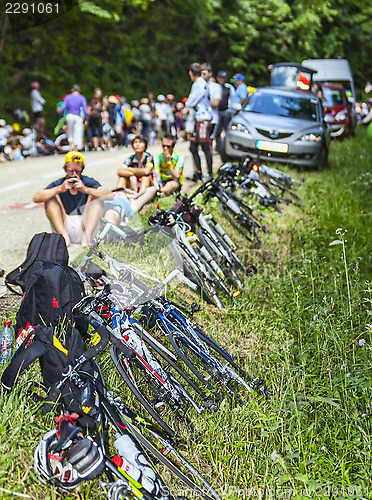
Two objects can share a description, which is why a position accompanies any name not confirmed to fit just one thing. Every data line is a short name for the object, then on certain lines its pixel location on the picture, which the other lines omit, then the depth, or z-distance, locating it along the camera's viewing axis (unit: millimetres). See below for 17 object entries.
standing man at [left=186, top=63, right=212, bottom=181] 10820
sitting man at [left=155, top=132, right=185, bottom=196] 9235
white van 23594
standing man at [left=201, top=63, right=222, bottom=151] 13016
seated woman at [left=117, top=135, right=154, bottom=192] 8750
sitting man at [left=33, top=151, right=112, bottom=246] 6855
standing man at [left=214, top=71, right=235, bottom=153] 13602
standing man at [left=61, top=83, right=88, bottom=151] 16781
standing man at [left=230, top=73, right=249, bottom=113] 15909
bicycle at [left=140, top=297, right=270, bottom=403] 4590
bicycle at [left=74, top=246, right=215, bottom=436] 4176
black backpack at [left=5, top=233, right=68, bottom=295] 4805
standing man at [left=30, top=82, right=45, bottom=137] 19734
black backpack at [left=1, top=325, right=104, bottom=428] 3812
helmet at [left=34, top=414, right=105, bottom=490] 3365
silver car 12750
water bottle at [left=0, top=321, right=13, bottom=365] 4438
